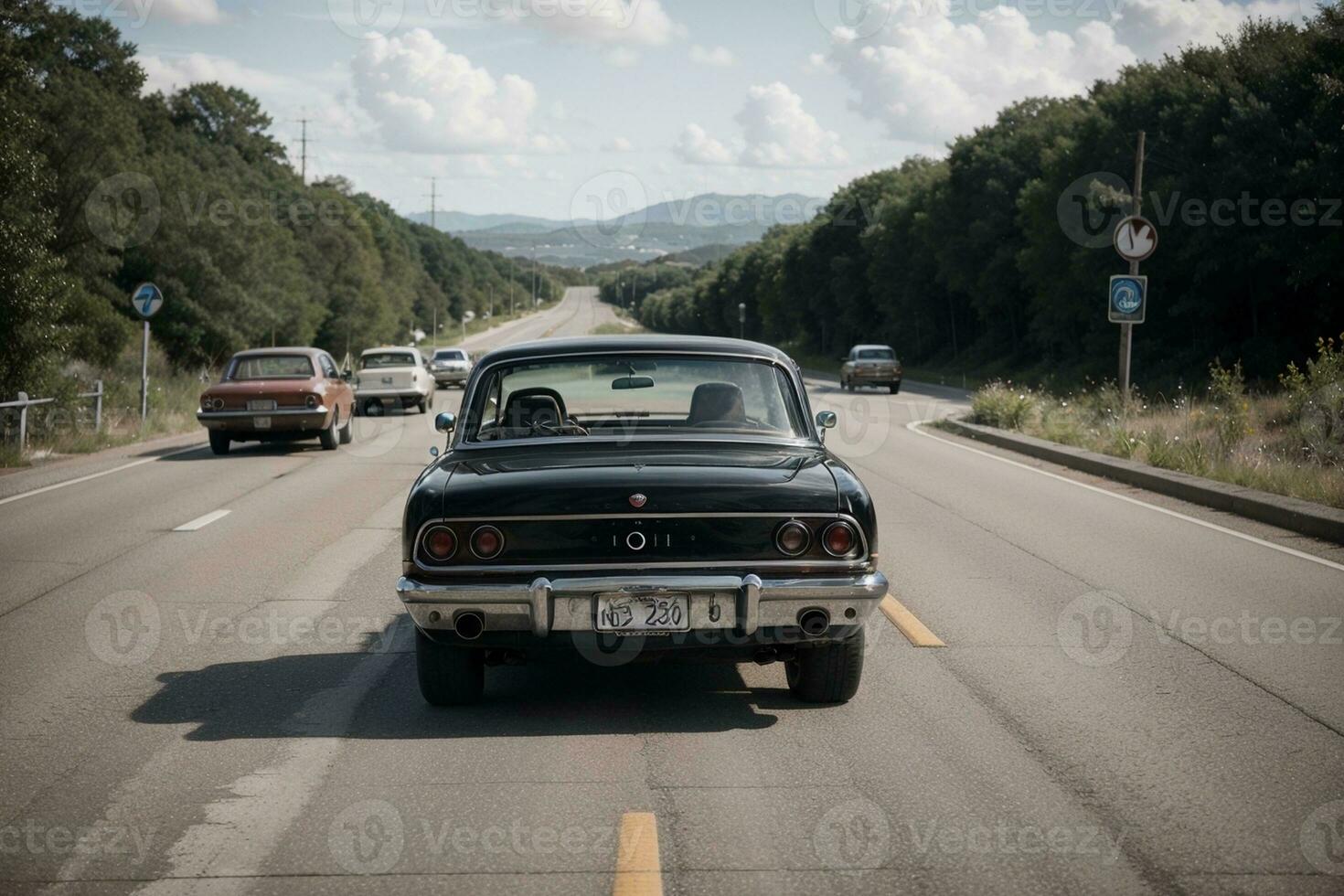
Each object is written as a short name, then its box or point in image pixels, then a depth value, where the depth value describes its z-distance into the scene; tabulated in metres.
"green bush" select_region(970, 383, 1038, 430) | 25.17
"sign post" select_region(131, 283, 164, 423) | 25.80
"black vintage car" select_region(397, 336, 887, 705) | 5.32
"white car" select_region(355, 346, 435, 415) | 32.59
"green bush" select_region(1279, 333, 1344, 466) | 16.56
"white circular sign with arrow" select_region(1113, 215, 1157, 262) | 20.05
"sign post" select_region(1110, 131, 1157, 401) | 20.05
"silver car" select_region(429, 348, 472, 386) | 49.53
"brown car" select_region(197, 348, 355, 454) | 20.14
